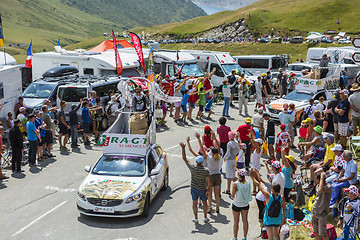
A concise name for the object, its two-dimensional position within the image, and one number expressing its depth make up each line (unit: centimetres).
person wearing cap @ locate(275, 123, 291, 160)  1284
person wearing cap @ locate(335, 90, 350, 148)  1406
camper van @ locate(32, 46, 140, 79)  2448
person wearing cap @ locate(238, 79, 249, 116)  2126
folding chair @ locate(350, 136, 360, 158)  1235
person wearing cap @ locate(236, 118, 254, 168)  1291
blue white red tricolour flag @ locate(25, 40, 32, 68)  2619
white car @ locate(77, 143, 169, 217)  976
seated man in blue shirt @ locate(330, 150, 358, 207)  970
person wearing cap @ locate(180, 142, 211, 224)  964
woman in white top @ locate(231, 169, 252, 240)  874
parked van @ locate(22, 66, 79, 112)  1949
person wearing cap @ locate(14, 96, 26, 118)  1798
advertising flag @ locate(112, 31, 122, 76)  2361
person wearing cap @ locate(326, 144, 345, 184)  1013
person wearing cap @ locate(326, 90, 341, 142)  1469
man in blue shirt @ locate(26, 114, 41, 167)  1386
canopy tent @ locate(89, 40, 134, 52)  3371
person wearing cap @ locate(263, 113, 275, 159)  1415
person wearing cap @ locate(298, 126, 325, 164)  1220
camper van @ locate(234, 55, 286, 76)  3108
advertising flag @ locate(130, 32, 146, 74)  2419
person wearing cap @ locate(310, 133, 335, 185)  1100
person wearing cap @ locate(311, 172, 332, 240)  816
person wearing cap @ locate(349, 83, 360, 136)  1411
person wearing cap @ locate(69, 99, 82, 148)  1638
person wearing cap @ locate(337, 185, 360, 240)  825
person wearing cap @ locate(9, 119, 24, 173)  1315
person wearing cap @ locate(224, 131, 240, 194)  1138
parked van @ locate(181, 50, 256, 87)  2769
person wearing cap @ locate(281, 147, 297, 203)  1014
